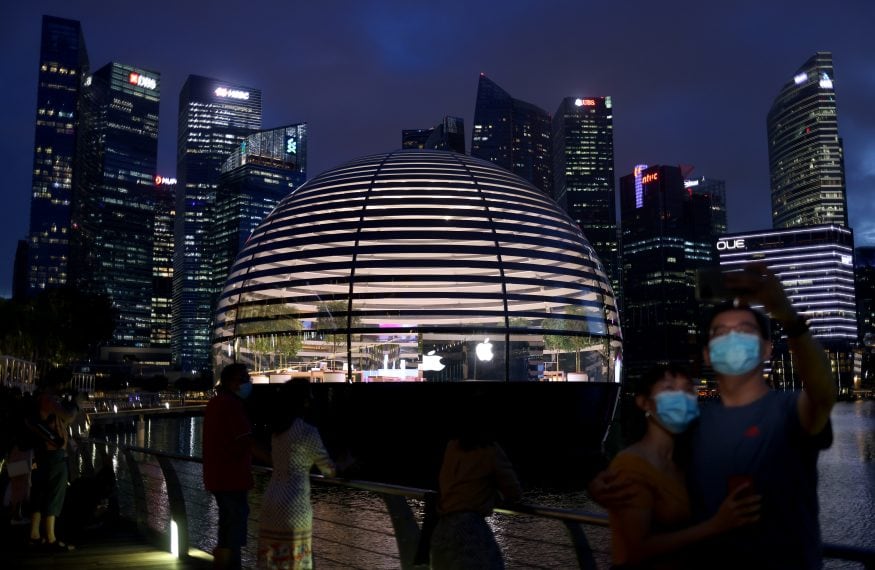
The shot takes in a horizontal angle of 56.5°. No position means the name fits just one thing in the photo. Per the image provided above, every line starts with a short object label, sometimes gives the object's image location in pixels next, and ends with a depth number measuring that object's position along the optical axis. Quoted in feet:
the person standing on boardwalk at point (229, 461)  22.43
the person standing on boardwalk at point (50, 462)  30.45
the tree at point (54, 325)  231.30
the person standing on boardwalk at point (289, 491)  19.43
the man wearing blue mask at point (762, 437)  9.27
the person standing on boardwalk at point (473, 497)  16.57
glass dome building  97.71
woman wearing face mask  9.59
